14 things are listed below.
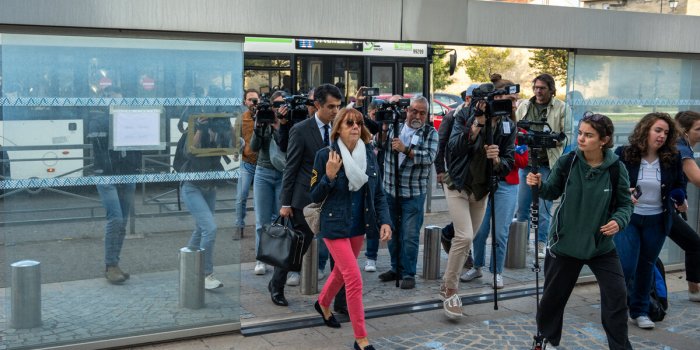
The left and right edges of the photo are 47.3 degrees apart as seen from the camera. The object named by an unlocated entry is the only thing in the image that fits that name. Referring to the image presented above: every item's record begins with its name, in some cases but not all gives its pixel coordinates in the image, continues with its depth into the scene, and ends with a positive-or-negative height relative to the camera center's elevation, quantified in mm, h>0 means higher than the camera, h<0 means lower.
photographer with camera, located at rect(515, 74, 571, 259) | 8242 +114
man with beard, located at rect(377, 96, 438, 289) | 7543 -520
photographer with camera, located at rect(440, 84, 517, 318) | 6621 -335
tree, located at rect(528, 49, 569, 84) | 32716 +2917
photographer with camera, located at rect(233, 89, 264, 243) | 8805 -406
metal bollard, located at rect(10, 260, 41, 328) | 5387 -1235
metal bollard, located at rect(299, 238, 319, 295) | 7277 -1382
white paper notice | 5570 -85
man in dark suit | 6453 -267
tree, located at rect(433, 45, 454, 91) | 38219 +2390
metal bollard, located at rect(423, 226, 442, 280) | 7988 -1296
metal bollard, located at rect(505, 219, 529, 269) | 8648 -1284
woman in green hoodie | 5246 -588
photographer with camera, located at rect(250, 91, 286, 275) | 7699 -513
